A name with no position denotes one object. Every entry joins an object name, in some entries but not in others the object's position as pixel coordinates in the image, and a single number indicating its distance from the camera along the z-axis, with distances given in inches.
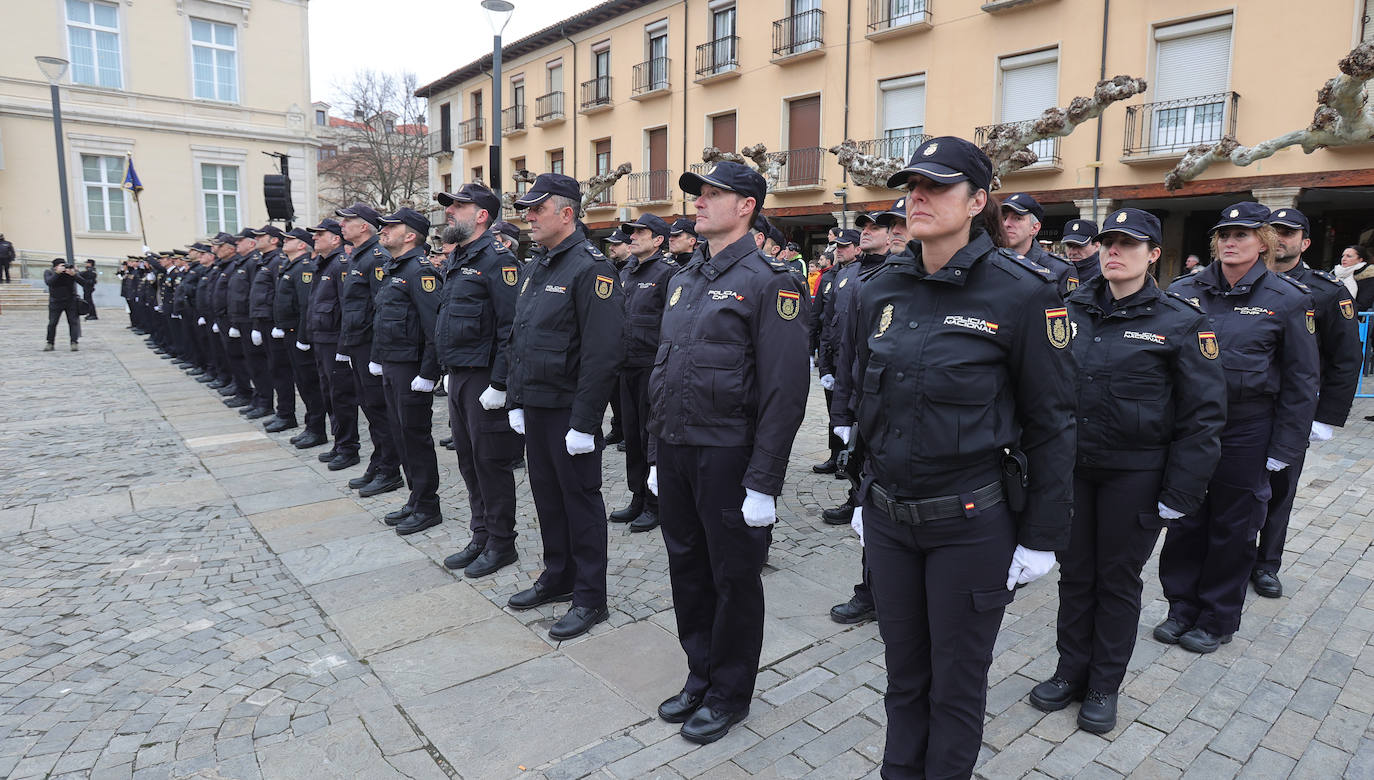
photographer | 630.5
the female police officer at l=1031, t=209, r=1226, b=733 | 122.5
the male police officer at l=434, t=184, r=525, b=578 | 187.2
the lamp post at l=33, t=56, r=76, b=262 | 762.2
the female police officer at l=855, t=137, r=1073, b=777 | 89.7
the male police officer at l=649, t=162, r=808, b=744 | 117.3
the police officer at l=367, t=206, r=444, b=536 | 221.9
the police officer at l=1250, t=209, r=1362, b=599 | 168.1
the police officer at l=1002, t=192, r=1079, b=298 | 186.5
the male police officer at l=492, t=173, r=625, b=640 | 156.3
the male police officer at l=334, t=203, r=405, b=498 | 252.2
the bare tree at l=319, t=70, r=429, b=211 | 1592.0
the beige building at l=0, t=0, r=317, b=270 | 1105.4
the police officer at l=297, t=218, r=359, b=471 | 284.0
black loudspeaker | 524.3
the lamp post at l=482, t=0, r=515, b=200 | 388.2
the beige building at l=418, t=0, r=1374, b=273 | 576.1
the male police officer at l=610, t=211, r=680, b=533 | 242.5
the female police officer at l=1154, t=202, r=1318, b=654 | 151.6
